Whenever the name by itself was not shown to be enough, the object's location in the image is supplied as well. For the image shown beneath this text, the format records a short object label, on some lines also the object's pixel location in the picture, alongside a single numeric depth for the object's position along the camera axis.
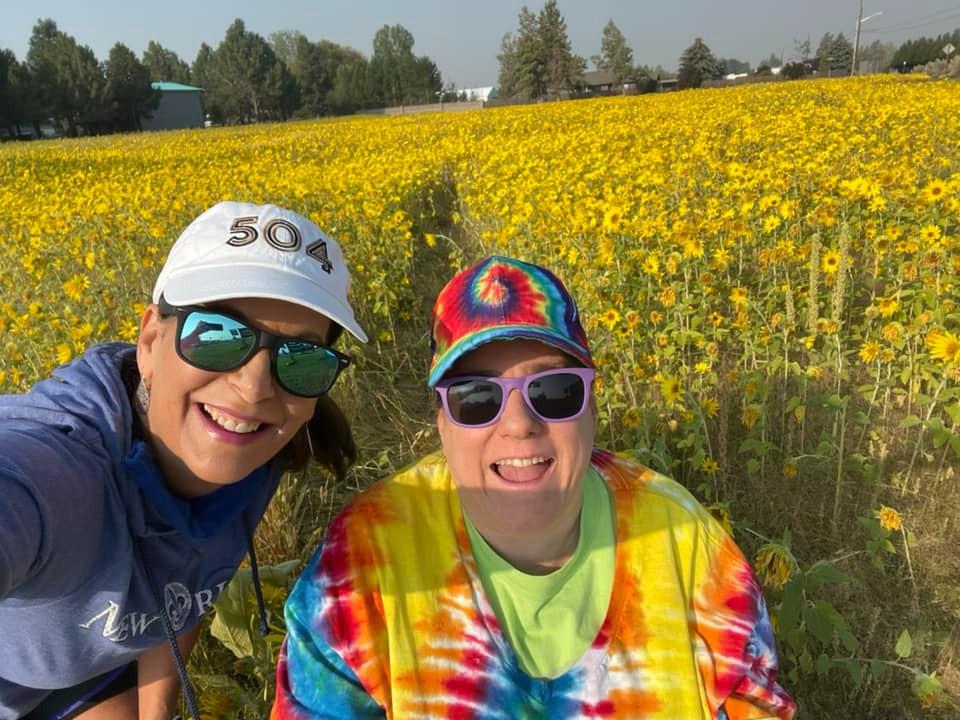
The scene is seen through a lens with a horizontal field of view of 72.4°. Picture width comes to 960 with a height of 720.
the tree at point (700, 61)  57.78
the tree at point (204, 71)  66.62
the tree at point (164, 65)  83.31
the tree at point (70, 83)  47.59
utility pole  41.58
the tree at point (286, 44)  94.01
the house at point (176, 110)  55.84
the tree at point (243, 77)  63.81
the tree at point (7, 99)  44.50
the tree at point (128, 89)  51.22
